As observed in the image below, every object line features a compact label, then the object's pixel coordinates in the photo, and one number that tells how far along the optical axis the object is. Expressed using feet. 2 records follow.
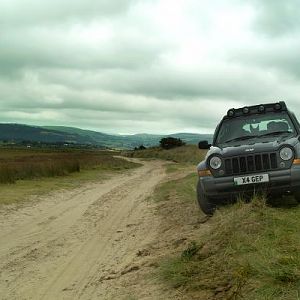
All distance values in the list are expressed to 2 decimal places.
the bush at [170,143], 273.95
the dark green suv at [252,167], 27.14
